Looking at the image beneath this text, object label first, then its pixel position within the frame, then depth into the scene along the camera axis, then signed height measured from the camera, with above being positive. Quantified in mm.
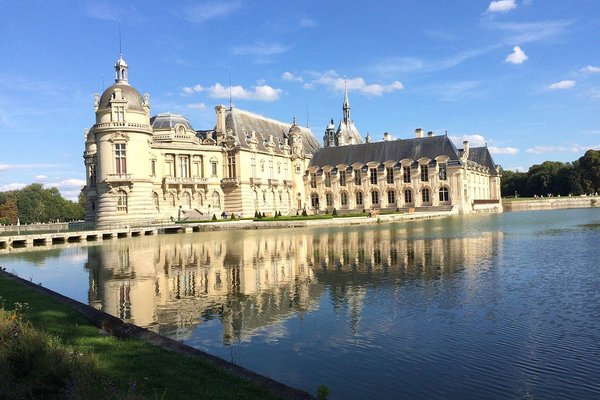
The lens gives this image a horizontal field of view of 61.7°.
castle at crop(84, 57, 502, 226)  51844 +5485
